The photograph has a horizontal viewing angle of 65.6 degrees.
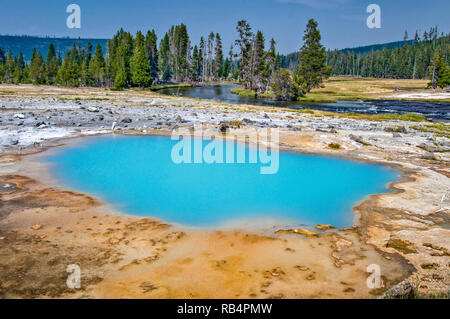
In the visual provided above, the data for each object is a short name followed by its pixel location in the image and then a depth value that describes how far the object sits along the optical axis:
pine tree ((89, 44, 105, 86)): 80.31
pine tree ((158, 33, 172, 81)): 104.38
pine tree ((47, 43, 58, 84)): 86.69
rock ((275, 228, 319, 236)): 8.65
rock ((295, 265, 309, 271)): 6.77
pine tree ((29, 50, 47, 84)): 82.62
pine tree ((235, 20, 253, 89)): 77.44
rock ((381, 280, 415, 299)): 5.34
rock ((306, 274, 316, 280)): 6.40
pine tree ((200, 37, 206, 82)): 111.08
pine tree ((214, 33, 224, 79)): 109.38
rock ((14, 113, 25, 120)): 23.59
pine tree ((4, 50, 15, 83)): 93.40
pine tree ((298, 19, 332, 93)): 71.81
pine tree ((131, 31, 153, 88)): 72.00
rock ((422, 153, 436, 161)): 17.01
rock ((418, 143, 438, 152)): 18.62
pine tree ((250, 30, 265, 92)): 71.44
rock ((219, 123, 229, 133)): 22.41
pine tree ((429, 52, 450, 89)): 79.25
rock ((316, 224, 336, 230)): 9.14
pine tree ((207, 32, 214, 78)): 108.99
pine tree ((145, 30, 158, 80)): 89.56
